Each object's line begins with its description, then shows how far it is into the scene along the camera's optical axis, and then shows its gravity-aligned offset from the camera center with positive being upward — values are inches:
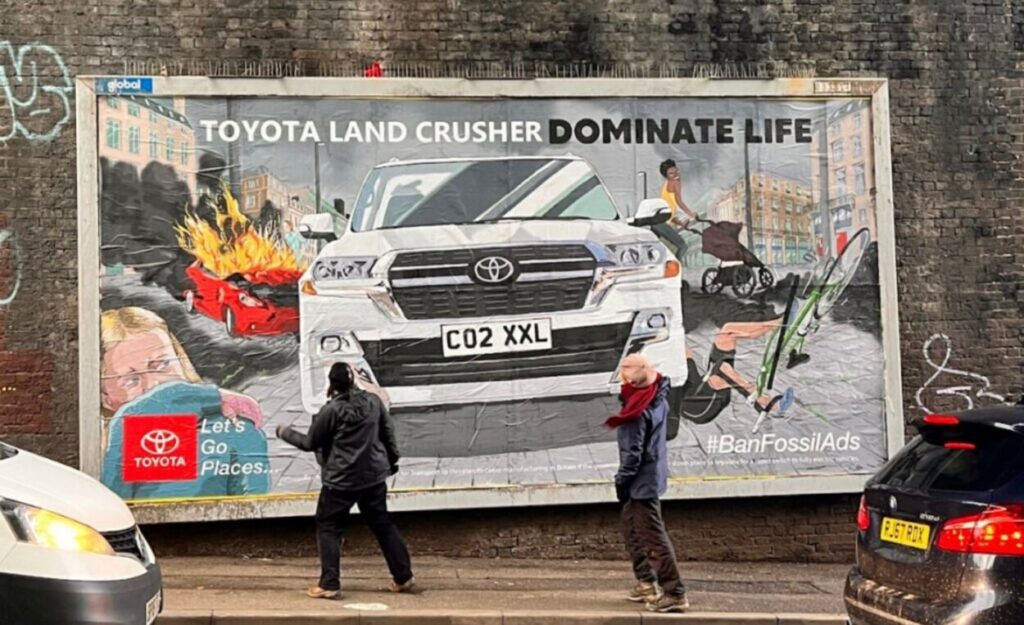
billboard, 334.3 +18.3
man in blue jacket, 275.0 -38.5
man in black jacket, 281.6 -36.4
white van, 177.0 -40.0
